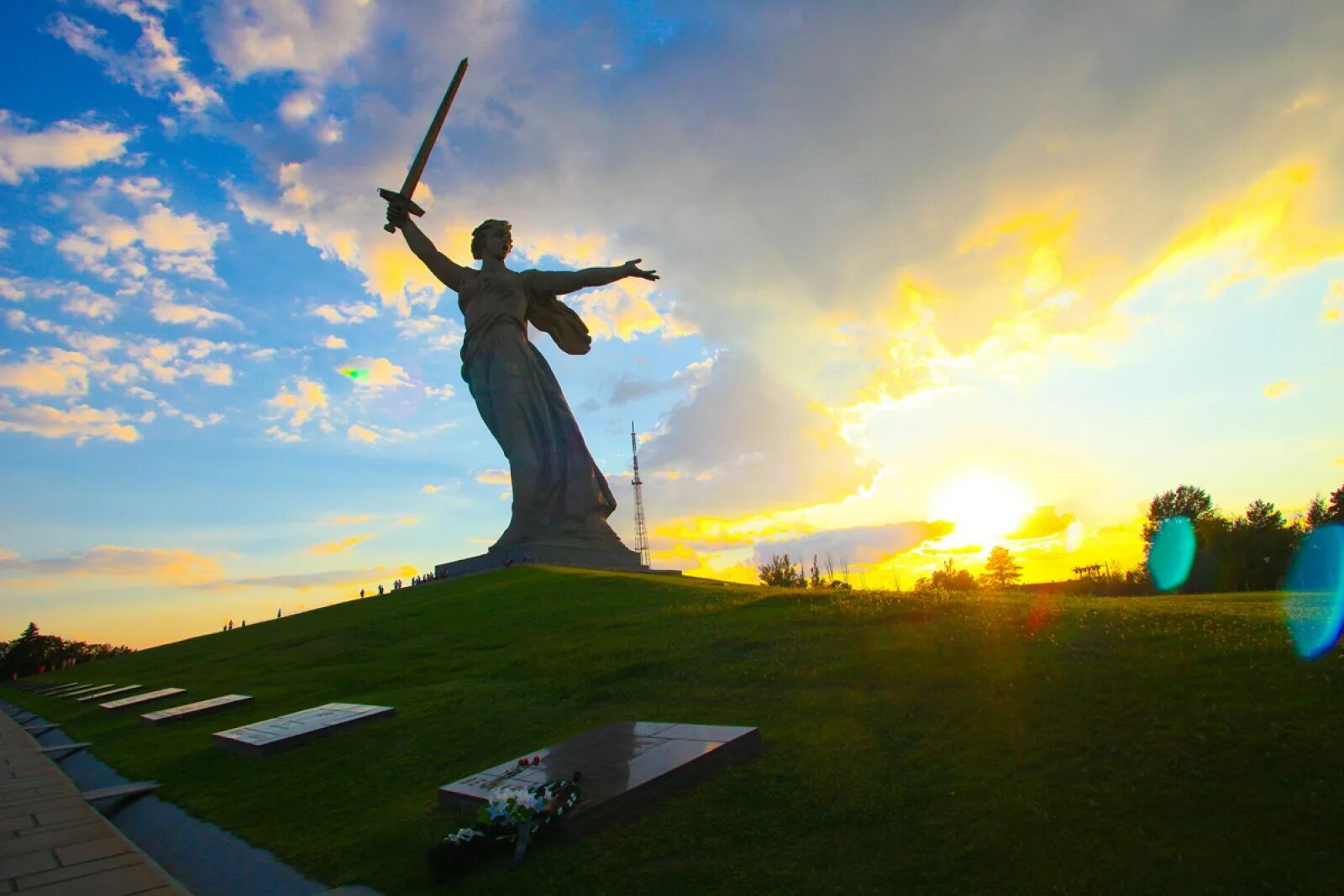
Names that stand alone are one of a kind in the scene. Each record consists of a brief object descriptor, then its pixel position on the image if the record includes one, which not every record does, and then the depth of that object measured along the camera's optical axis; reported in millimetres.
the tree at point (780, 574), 39594
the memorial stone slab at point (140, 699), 14945
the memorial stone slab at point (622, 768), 5348
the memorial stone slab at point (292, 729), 8922
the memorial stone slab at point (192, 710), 12172
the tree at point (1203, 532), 41906
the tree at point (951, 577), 35031
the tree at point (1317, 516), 44994
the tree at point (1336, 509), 42106
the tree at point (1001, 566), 54509
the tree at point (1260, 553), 41375
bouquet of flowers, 4992
